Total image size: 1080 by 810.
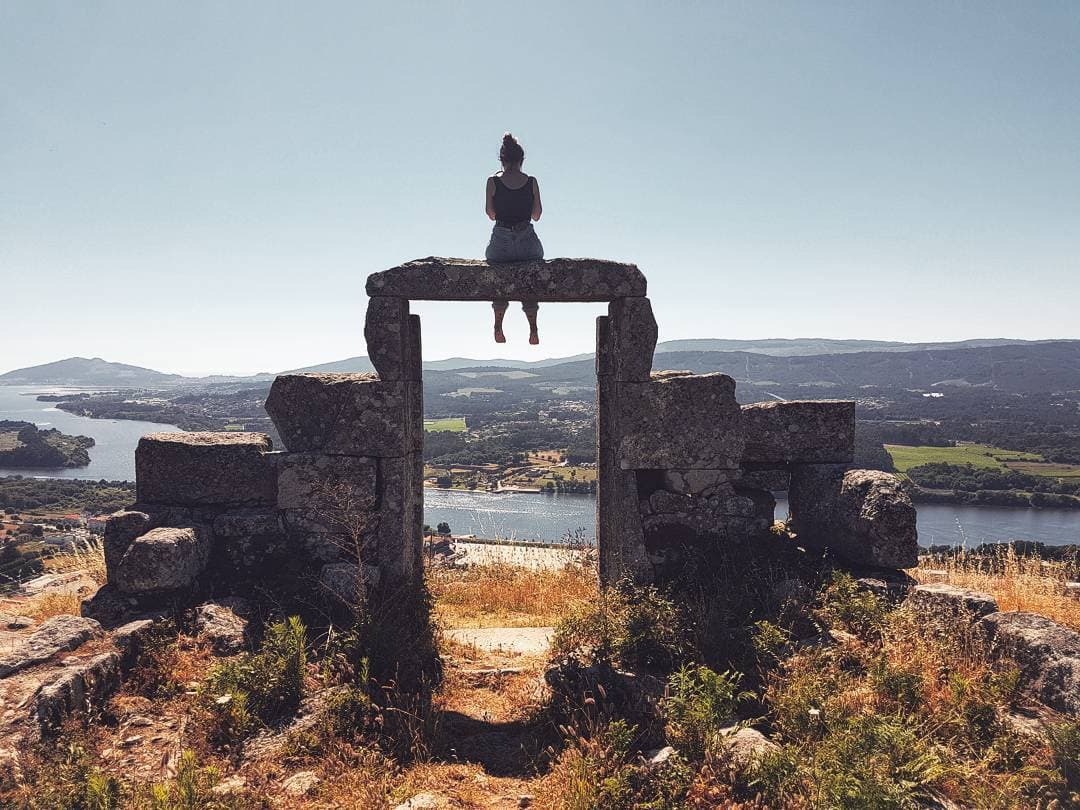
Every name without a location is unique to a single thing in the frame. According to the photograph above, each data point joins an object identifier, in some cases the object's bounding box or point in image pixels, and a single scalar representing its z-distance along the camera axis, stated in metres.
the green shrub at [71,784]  3.02
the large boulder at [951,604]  4.74
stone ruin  6.02
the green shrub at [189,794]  2.98
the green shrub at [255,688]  4.04
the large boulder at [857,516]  5.72
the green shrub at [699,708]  3.60
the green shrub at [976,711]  3.57
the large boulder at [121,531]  5.59
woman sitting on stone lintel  6.38
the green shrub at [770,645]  4.50
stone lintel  6.02
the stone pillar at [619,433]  6.18
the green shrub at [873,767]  2.80
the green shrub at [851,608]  4.93
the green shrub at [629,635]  4.70
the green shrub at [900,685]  3.88
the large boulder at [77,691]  3.80
